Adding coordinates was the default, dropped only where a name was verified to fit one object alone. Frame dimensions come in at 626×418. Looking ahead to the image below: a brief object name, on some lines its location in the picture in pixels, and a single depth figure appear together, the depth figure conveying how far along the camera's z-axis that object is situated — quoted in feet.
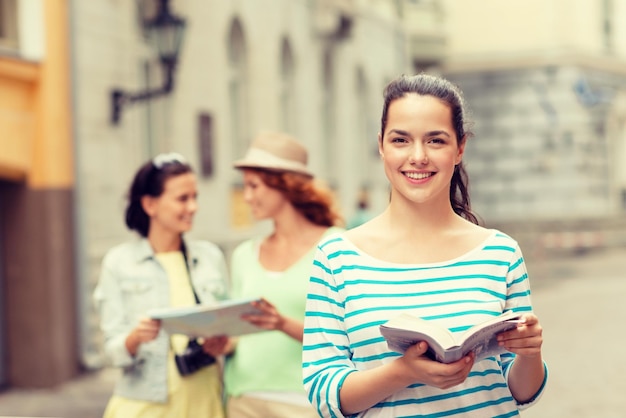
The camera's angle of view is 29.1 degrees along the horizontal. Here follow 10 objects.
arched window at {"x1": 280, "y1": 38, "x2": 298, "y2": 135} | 61.00
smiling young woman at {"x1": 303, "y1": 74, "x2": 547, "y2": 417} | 8.90
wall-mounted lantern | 39.04
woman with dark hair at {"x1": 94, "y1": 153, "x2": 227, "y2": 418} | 14.73
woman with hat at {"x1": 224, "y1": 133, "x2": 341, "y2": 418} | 14.58
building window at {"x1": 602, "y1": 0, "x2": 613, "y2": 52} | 110.11
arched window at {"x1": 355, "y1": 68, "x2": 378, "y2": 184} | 73.92
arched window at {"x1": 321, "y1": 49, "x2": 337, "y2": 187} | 67.87
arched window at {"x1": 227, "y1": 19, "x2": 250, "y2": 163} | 53.88
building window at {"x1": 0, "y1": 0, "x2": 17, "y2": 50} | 35.70
